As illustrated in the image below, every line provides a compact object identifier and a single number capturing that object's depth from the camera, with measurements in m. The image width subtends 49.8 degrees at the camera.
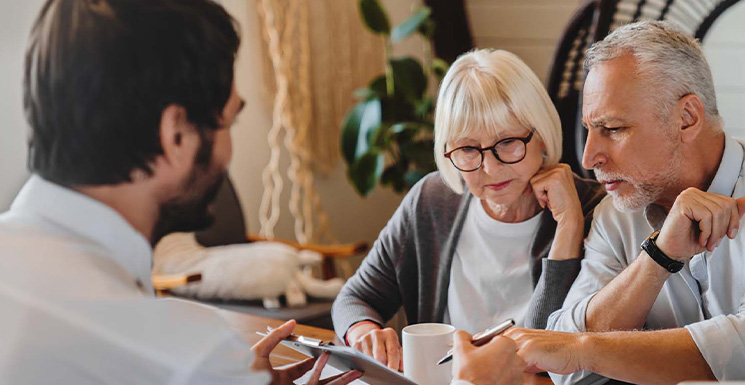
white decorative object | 3.03
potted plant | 3.66
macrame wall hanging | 3.92
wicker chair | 2.85
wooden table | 1.44
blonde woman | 1.66
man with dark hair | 0.85
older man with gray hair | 1.34
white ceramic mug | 1.31
